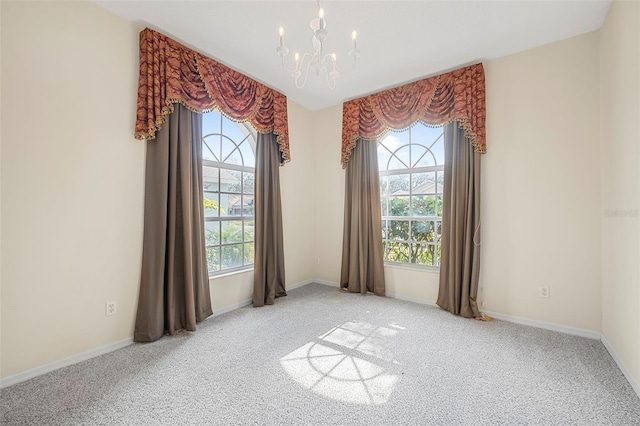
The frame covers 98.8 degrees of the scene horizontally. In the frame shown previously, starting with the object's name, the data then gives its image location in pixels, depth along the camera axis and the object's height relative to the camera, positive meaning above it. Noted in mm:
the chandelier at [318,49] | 1581 +1079
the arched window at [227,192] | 3137 +280
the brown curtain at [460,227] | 2936 -156
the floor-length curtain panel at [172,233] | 2400 -168
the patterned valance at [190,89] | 2373 +1291
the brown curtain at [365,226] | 3717 -169
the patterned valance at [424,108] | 2941 +1286
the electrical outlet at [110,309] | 2223 -759
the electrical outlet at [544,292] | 2662 -780
